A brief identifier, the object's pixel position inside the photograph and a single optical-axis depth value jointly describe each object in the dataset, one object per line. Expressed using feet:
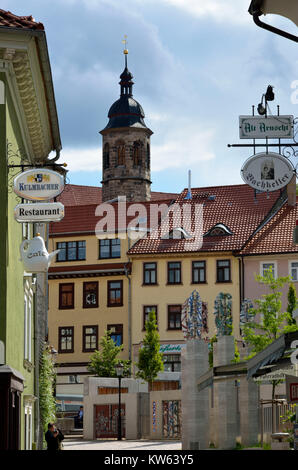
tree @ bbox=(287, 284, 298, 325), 173.70
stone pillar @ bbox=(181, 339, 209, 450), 119.75
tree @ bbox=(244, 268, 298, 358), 135.74
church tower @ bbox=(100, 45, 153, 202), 306.55
